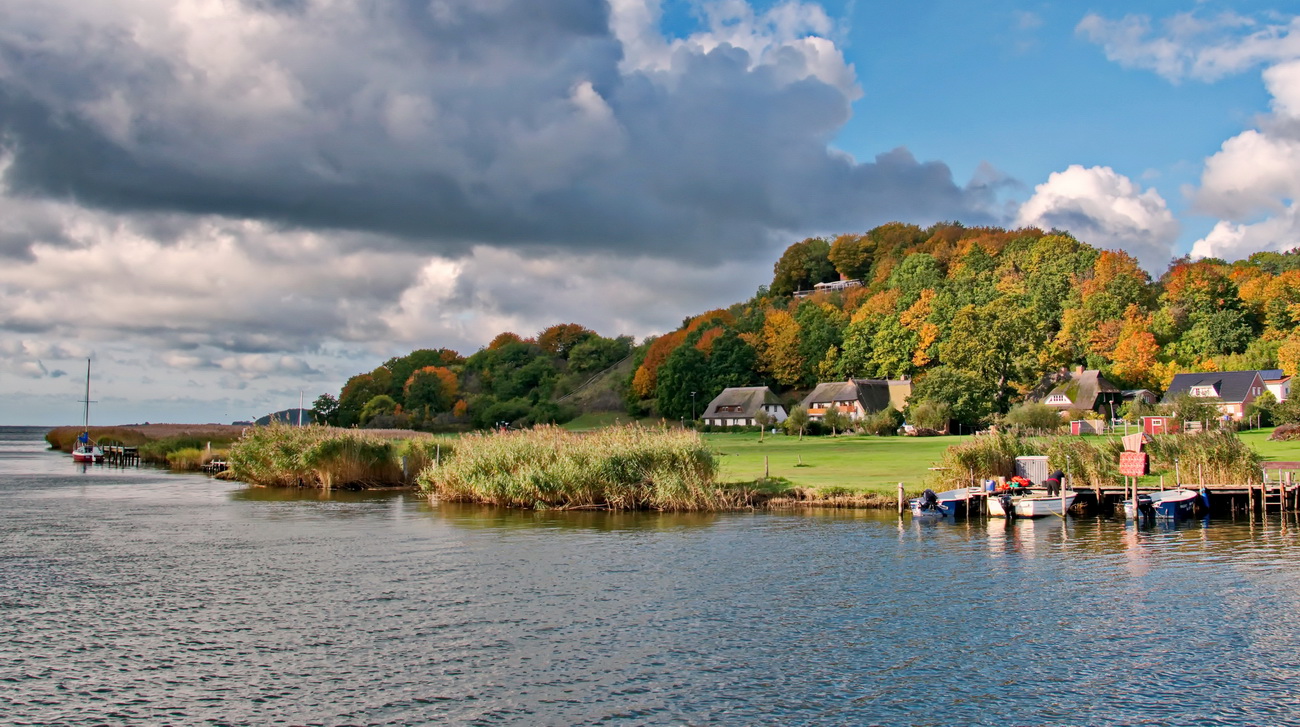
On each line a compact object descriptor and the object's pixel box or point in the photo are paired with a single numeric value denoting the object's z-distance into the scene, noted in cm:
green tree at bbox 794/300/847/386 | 15062
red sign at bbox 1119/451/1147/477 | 4247
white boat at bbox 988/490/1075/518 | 4091
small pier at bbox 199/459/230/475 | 7838
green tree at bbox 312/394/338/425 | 17445
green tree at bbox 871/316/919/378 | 13875
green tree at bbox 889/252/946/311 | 14738
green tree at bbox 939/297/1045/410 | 11475
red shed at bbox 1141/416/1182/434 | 7656
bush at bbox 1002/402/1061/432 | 8860
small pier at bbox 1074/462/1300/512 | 4081
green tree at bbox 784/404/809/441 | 10557
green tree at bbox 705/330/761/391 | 14950
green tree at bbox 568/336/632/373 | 19425
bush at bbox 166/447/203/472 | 8653
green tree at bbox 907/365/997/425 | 10262
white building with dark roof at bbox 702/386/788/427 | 13725
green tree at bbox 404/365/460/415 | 16900
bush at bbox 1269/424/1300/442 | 6584
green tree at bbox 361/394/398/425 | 16688
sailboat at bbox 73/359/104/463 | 9394
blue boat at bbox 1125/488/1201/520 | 3978
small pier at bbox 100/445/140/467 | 9406
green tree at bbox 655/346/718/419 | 14575
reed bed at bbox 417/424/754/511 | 4353
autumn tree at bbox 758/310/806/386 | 15300
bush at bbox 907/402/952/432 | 9962
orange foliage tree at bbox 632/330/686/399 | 15750
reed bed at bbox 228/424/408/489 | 5806
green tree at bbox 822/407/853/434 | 10638
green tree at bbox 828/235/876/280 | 19500
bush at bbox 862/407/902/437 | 10427
